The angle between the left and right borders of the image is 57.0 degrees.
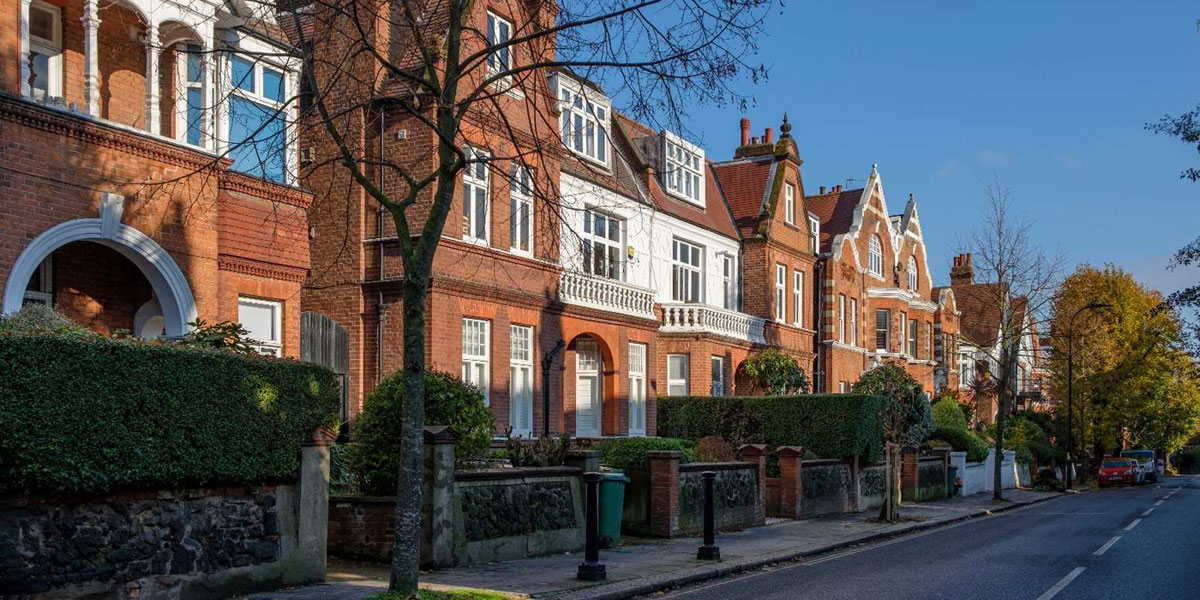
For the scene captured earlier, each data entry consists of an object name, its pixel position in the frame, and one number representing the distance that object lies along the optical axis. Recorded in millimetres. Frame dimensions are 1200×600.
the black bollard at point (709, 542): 15453
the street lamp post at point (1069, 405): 44834
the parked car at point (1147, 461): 54062
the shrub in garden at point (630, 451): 18734
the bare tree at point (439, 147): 10227
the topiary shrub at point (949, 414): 43041
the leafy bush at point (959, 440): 38375
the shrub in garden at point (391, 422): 13727
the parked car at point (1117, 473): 50250
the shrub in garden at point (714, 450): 22516
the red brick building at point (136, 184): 14062
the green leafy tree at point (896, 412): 23984
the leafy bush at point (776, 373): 33938
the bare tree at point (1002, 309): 34000
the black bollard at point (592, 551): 12850
